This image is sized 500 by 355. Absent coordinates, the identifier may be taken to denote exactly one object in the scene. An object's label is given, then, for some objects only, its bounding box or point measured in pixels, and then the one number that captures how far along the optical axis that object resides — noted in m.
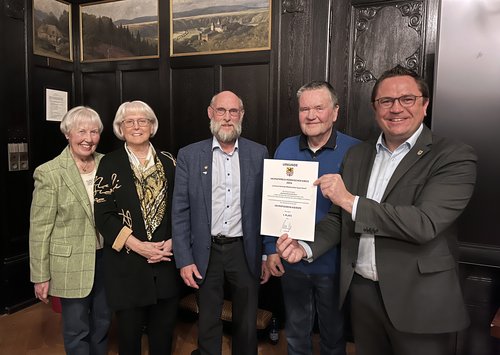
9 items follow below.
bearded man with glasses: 2.13
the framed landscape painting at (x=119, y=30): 3.52
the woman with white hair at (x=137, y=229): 2.04
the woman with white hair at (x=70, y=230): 2.12
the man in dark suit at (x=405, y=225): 1.46
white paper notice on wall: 3.69
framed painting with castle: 3.10
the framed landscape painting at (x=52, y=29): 3.56
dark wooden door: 2.56
